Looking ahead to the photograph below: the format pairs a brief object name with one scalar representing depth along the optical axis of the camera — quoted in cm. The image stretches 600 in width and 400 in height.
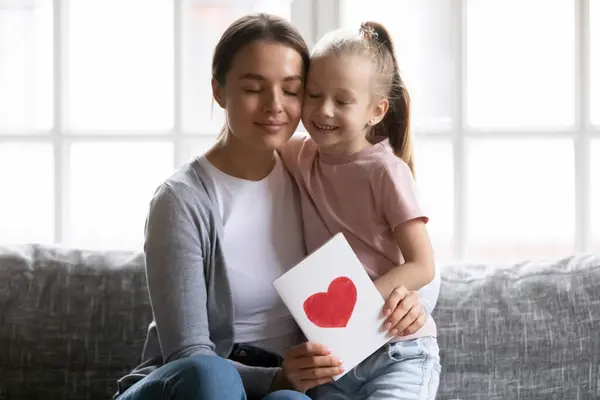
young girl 256
